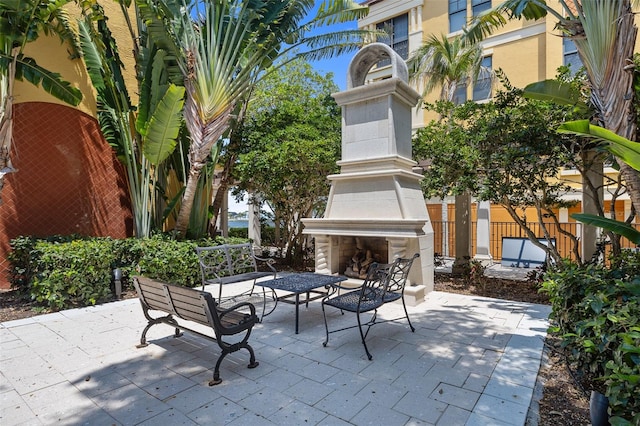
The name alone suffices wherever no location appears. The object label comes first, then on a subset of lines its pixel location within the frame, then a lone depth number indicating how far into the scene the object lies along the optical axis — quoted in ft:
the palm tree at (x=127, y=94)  24.85
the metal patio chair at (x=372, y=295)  13.88
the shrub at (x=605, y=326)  6.71
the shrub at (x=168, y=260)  23.20
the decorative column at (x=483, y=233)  45.65
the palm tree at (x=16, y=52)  19.34
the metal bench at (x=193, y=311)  11.21
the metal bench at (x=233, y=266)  20.02
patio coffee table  16.40
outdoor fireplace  21.93
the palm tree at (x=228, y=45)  24.94
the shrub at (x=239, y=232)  58.21
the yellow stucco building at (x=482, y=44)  53.26
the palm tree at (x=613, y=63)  15.16
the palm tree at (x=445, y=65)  41.42
